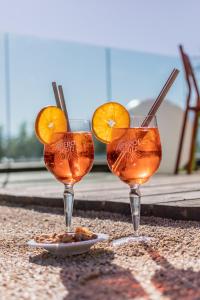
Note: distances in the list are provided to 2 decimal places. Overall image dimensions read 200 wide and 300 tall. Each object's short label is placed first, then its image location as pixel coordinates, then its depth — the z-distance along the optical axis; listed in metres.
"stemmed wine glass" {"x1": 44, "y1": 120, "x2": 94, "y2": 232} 1.48
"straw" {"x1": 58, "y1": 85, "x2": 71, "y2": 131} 1.56
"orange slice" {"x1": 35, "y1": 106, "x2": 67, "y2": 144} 1.51
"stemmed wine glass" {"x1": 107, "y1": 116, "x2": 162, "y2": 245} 1.48
